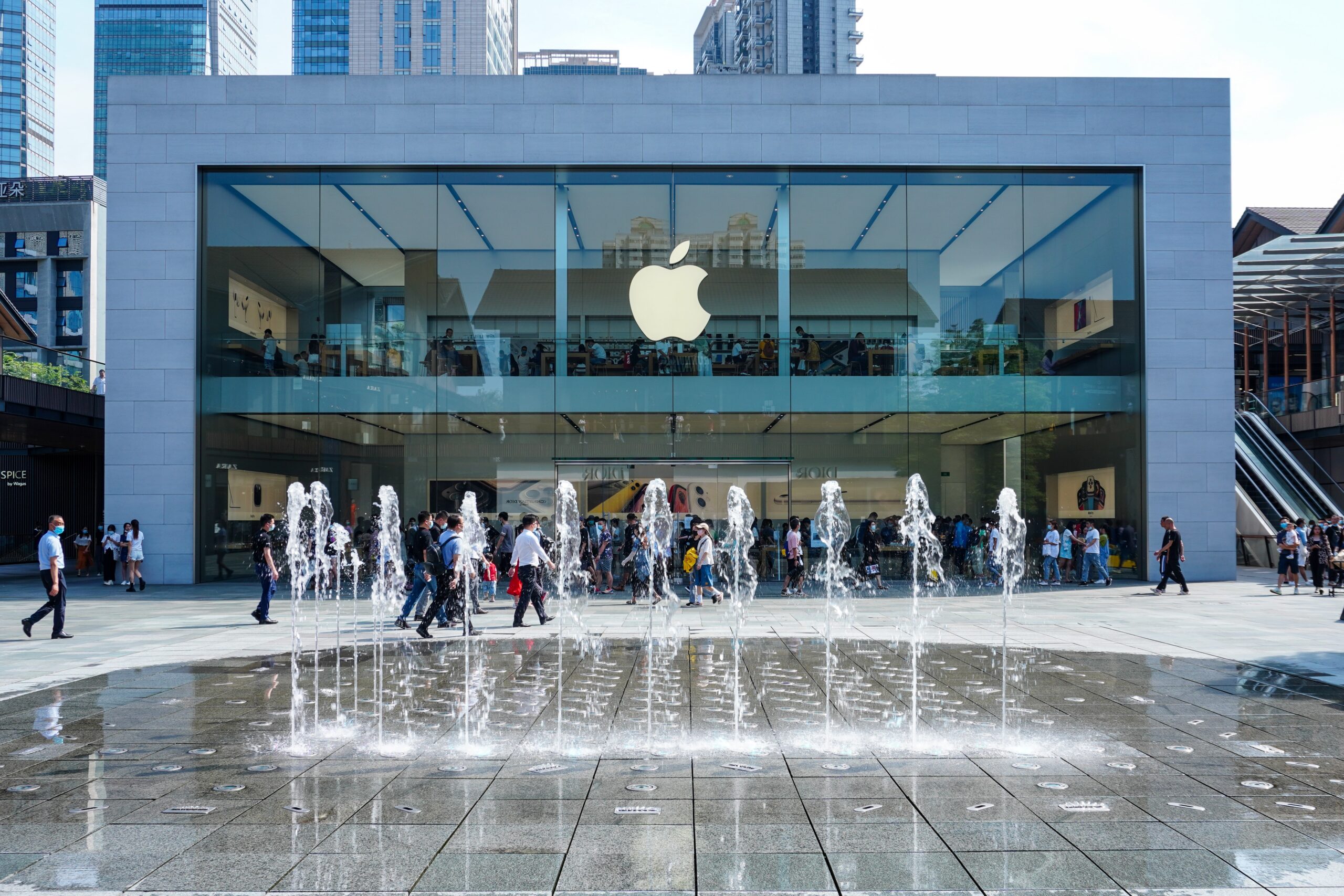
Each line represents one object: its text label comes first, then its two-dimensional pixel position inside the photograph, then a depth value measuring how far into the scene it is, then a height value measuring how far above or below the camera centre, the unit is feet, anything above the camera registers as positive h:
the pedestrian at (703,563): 59.88 -4.85
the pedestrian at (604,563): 71.36 -5.80
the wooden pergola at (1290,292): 88.38 +20.36
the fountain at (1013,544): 74.13 -4.73
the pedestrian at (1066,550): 73.77 -5.06
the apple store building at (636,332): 75.56 +11.56
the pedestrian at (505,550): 62.44 -4.26
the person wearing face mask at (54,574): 42.37 -3.88
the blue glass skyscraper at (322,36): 481.05 +218.48
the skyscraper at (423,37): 422.00 +193.51
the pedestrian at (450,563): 44.14 -3.59
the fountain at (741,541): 73.97 -4.48
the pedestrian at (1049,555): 73.26 -5.41
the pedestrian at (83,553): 91.61 -6.49
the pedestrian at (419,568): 45.91 -3.98
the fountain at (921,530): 74.69 -3.64
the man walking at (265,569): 49.24 -4.33
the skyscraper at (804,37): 381.60 +174.18
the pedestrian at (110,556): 71.29 -5.37
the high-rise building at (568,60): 540.93 +238.12
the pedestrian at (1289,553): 65.21 -4.67
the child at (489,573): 54.03 -5.01
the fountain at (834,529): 75.23 -3.58
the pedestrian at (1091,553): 71.82 -5.13
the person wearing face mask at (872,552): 73.87 -5.21
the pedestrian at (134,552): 69.62 -4.86
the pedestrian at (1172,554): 63.41 -4.64
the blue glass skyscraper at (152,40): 498.28 +225.91
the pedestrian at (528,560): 47.93 -3.74
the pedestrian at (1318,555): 66.13 -4.91
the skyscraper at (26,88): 426.10 +173.72
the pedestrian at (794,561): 68.23 -5.46
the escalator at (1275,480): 92.68 +0.20
